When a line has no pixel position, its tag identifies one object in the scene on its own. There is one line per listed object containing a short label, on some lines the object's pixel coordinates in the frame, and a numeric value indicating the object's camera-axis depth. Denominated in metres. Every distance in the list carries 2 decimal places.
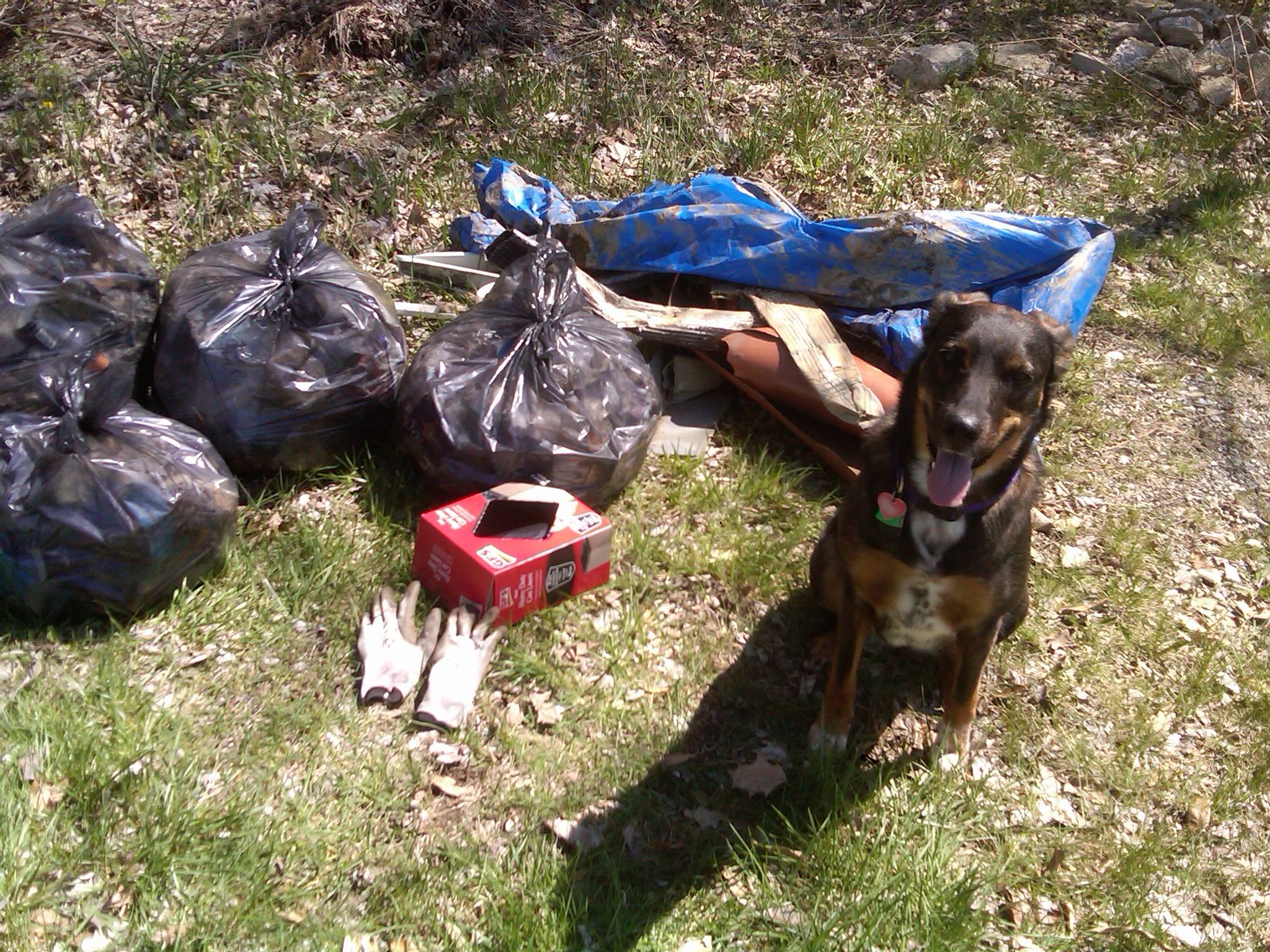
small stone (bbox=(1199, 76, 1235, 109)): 6.64
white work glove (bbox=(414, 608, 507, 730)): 2.82
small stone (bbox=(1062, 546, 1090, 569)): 3.67
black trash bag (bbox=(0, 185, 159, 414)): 2.91
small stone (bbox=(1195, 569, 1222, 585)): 3.69
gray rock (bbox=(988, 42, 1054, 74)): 7.04
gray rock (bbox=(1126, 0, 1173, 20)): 7.63
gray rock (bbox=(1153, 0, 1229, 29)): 7.41
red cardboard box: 3.02
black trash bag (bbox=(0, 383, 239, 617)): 2.73
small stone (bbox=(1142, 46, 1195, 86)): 6.82
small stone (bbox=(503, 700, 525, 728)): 2.89
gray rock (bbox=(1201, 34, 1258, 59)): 6.81
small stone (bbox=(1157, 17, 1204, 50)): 7.28
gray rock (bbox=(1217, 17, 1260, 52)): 7.07
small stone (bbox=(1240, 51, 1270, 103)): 6.68
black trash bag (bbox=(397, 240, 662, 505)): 3.31
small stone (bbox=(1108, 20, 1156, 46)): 7.45
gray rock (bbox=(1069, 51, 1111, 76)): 6.98
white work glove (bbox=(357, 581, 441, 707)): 2.86
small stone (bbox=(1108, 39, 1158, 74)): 6.96
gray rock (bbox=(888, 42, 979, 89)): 6.68
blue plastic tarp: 4.12
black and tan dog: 2.49
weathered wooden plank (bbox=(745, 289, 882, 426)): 3.73
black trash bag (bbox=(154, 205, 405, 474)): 3.23
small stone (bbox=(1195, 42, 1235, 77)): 6.84
